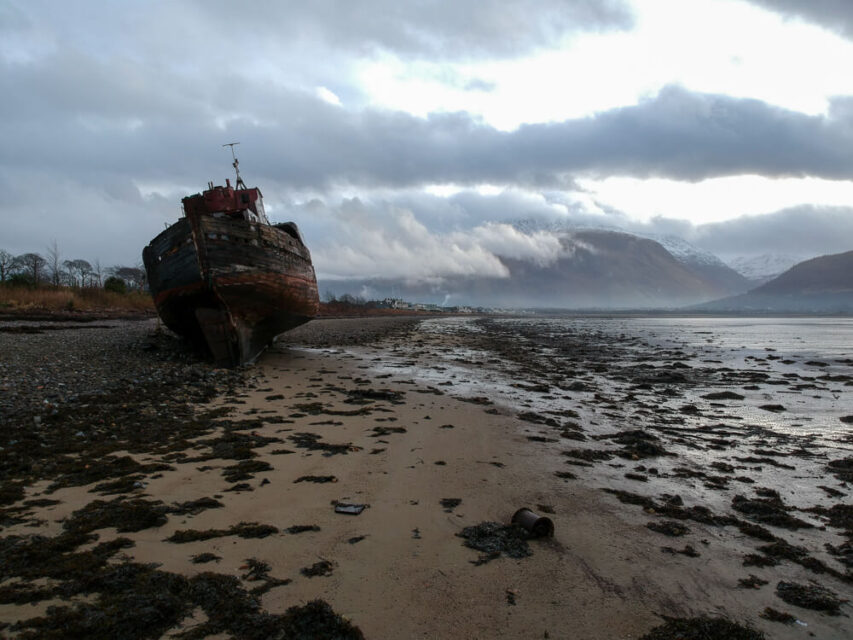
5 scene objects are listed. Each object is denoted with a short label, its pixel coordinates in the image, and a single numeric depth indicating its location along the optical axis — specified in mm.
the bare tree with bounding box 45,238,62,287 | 54844
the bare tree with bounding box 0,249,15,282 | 50181
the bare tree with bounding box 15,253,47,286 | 58444
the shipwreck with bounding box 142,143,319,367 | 13062
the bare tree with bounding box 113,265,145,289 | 84075
